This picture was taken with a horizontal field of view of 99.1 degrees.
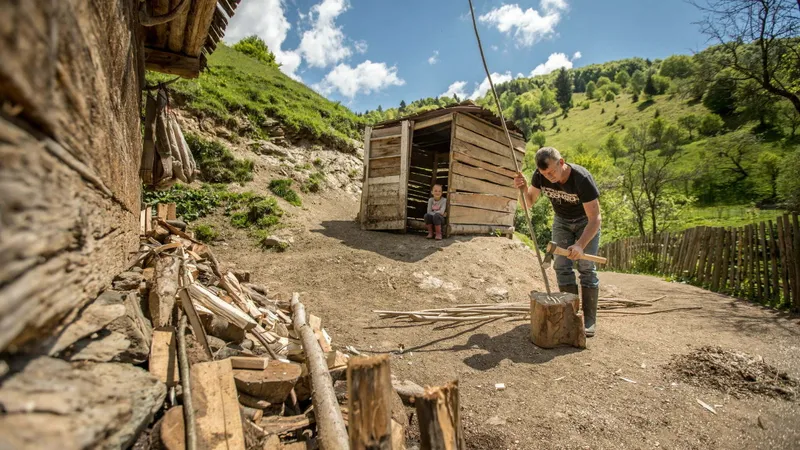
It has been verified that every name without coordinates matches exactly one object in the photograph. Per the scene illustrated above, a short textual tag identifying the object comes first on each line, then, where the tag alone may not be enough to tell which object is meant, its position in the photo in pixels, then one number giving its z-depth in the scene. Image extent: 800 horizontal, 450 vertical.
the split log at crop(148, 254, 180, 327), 2.39
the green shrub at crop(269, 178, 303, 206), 10.12
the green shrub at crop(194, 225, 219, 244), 7.27
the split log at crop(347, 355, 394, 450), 1.34
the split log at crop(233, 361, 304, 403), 2.15
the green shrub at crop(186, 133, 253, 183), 9.49
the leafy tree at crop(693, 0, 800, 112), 7.77
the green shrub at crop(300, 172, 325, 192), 11.66
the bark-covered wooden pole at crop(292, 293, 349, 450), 1.87
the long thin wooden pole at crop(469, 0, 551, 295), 4.19
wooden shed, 8.12
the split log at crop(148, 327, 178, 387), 1.81
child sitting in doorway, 7.96
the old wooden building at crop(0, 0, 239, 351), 0.71
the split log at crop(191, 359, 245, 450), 1.64
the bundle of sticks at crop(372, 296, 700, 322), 4.43
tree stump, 3.70
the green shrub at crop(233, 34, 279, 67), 26.05
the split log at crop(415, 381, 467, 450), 1.40
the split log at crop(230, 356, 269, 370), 2.31
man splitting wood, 3.92
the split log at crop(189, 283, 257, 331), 2.81
